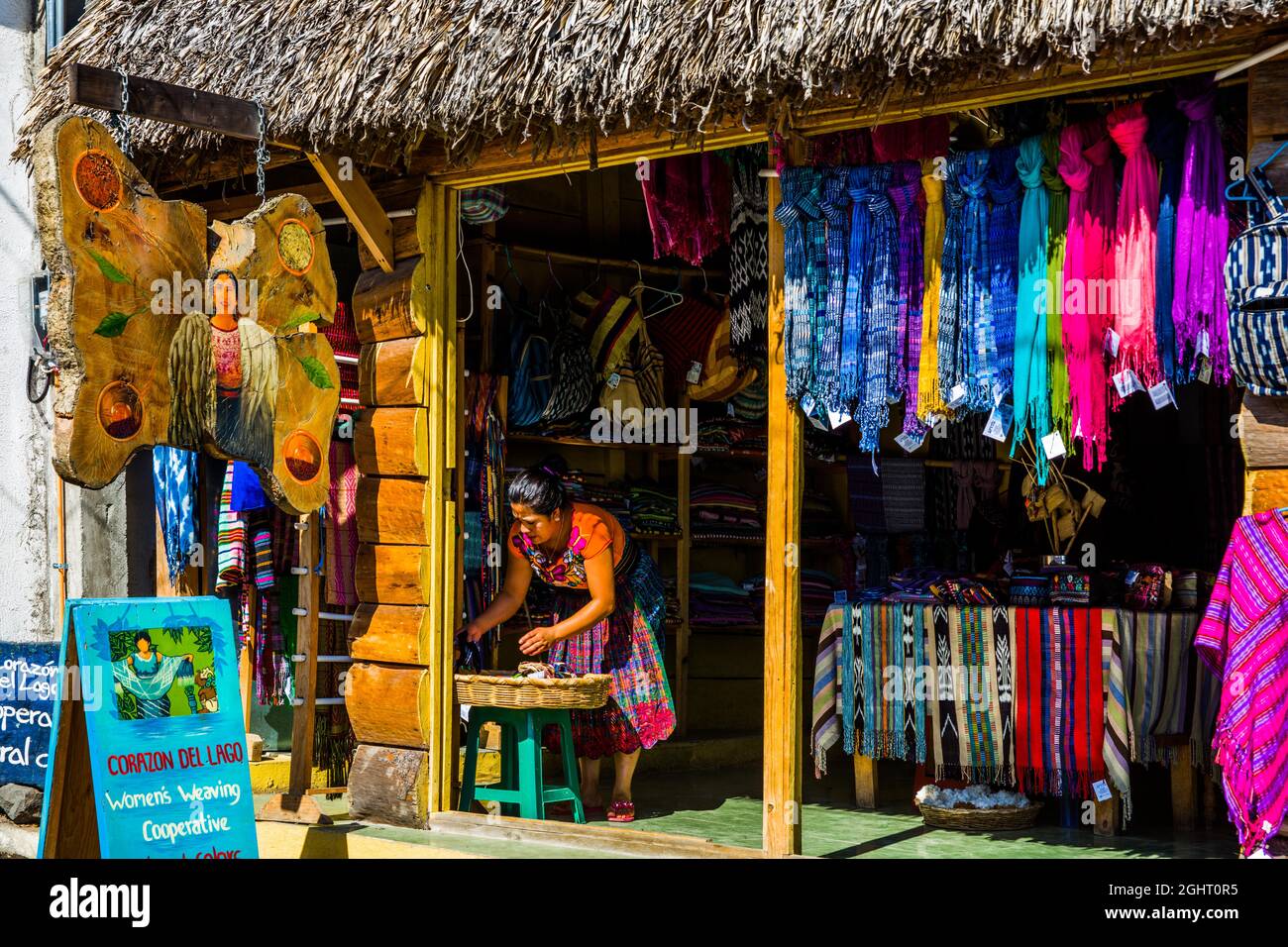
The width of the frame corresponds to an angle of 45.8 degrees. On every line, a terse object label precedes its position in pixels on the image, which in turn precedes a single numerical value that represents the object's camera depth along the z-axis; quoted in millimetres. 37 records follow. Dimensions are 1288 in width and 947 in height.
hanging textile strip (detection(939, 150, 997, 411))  5977
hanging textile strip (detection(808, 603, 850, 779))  7551
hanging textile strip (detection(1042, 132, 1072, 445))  5805
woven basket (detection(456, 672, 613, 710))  6832
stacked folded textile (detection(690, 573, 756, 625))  9617
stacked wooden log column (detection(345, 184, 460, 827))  7074
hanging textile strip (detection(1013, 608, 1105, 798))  6824
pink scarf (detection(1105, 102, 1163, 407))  5555
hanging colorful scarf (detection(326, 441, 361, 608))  8055
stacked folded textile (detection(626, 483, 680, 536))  9391
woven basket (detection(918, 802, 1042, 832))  6977
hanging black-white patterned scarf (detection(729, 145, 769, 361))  7203
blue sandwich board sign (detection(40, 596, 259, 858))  5117
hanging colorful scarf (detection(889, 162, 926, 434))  6148
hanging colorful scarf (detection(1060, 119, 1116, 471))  5715
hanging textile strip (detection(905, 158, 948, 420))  6070
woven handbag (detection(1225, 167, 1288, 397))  4902
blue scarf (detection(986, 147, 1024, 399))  5918
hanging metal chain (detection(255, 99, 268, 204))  6305
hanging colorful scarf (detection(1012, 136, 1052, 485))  5820
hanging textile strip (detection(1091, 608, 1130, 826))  6699
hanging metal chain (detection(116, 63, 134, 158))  5842
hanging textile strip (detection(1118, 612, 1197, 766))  6859
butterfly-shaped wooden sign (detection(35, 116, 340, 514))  5496
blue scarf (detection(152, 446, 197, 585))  8547
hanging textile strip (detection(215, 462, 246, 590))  8016
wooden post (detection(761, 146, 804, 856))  6004
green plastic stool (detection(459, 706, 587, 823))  6906
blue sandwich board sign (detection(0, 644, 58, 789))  7145
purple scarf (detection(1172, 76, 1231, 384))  5352
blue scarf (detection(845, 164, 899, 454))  6172
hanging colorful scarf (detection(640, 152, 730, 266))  7254
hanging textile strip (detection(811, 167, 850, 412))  6219
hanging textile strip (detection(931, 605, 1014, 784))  7047
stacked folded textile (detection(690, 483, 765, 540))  9672
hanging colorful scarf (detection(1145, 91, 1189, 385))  5531
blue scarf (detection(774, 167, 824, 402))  6250
